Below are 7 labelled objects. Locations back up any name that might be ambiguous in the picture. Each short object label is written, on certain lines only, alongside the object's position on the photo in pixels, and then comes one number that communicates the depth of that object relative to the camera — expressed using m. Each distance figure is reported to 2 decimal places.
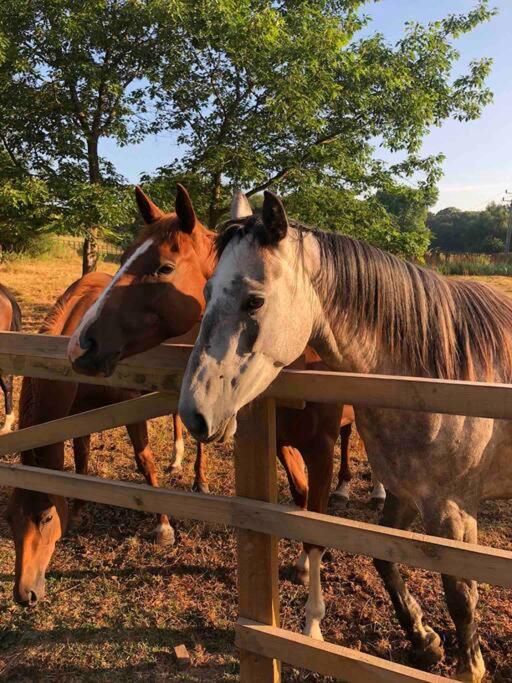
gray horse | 1.65
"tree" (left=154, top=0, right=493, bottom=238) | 7.59
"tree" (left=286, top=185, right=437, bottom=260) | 8.46
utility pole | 50.41
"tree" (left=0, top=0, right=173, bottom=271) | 7.30
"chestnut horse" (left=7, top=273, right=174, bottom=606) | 2.61
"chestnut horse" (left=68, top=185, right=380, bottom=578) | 2.06
